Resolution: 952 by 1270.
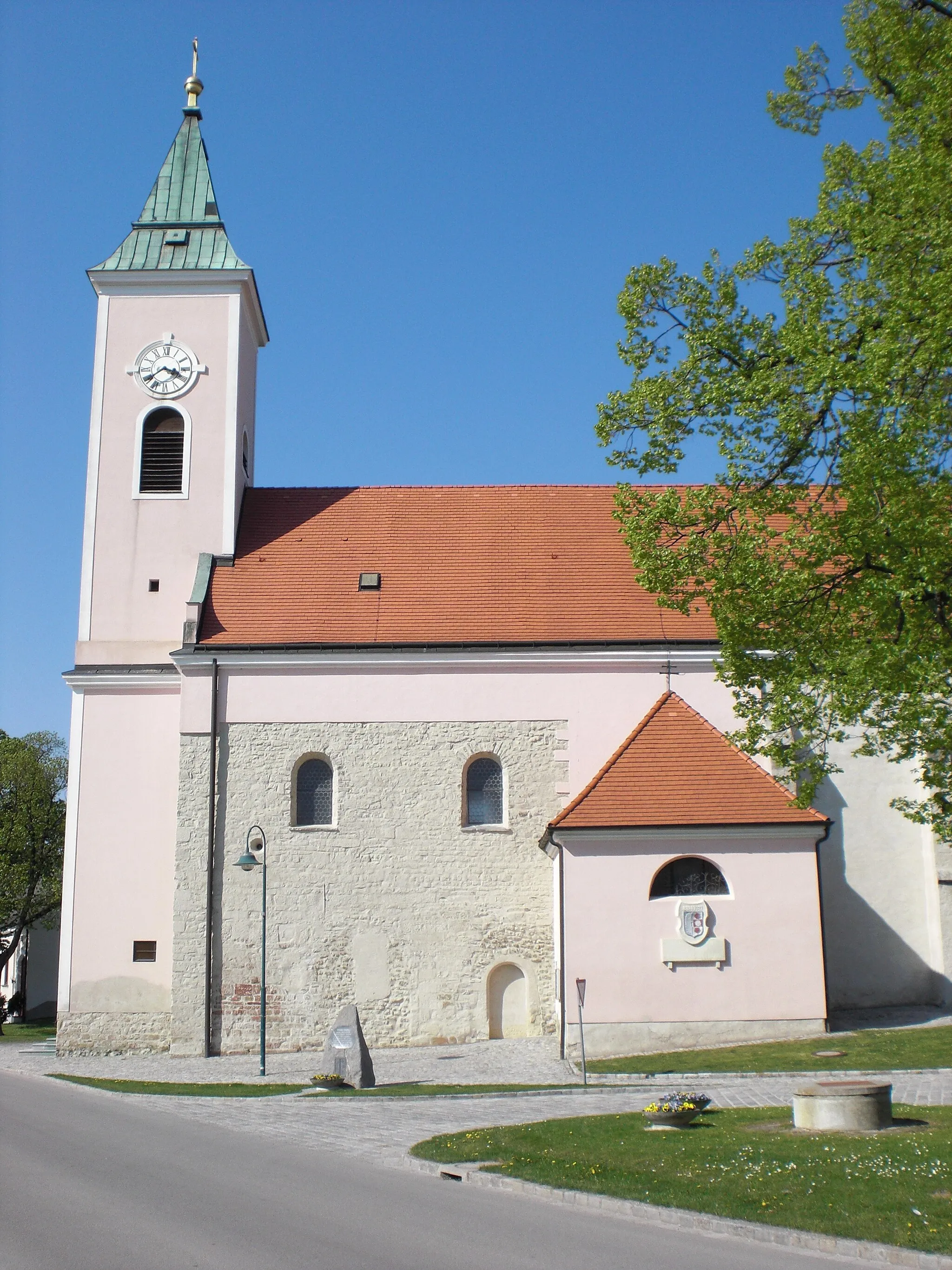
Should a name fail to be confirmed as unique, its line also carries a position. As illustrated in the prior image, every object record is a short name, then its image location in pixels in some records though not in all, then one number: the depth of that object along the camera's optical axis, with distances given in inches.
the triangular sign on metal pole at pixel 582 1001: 665.0
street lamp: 812.6
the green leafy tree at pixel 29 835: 1638.8
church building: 819.4
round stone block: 445.1
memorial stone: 698.8
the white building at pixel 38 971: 2091.5
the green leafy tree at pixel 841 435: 524.1
